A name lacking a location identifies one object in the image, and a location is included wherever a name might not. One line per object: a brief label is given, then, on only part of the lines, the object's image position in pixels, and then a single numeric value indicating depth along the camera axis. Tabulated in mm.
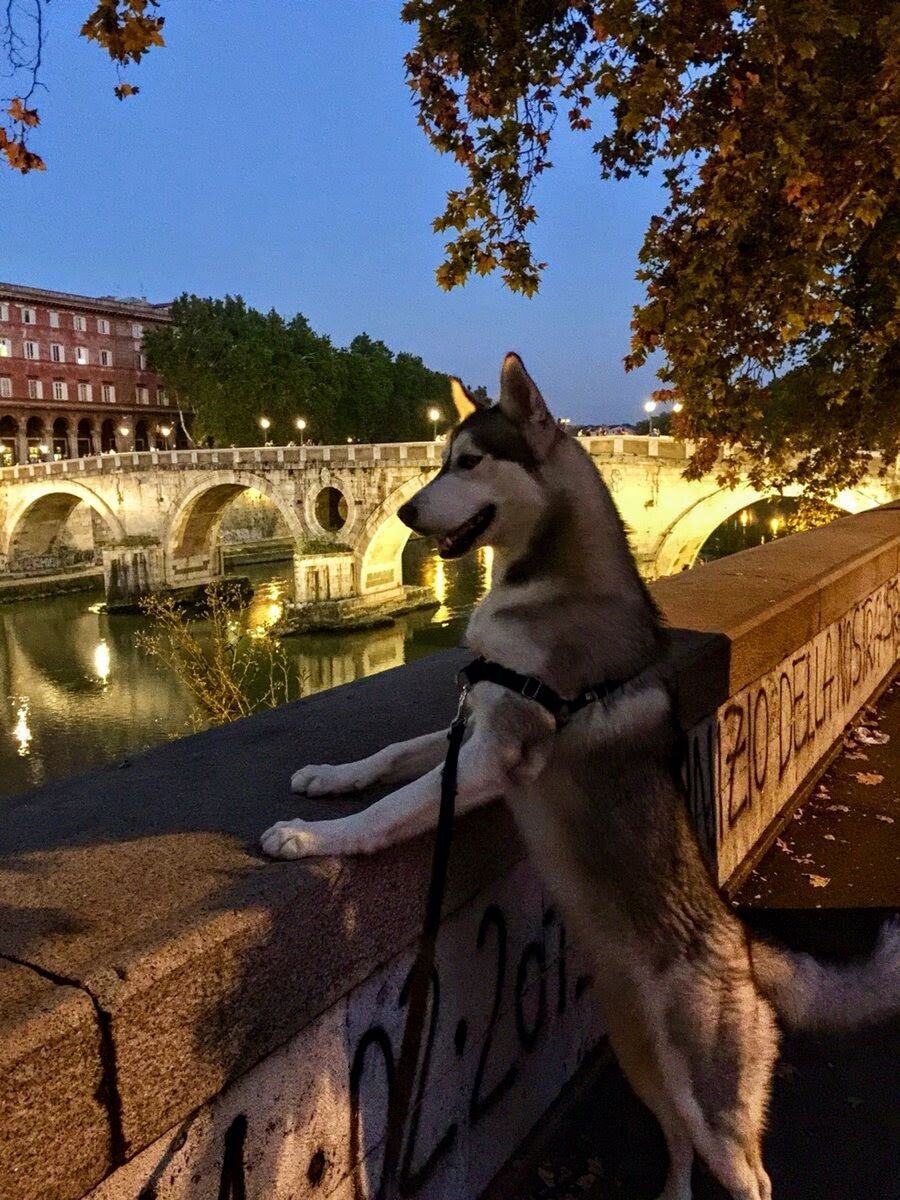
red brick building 55656
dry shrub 14562
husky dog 1721
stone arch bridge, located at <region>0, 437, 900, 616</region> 26984
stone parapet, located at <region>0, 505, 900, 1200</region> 1111
